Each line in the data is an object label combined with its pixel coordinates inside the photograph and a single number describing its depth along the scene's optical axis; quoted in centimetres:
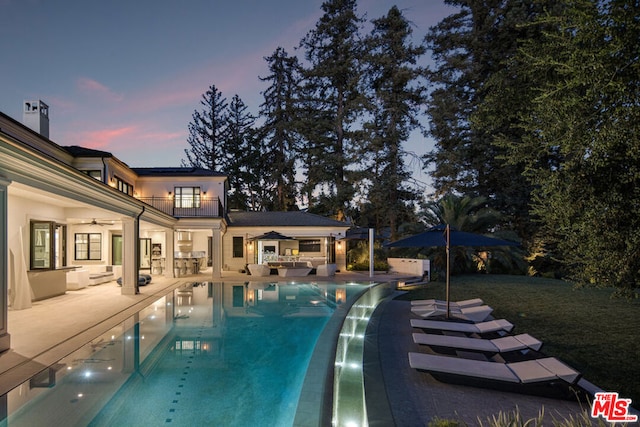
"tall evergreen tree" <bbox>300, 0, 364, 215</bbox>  2972
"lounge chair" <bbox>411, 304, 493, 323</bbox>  816
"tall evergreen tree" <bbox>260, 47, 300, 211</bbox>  3678
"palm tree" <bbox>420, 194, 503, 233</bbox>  1828
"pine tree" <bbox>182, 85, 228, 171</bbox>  4125
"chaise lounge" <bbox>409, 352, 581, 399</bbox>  423
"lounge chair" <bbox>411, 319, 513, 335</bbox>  675
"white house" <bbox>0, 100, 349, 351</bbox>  721
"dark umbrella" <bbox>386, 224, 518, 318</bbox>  886
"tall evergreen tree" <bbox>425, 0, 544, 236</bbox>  2342
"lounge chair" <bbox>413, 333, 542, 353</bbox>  546
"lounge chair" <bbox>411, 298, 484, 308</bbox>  938
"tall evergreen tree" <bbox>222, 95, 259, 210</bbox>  3897
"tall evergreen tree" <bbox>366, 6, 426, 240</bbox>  2719
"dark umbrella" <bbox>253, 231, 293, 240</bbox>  1977
